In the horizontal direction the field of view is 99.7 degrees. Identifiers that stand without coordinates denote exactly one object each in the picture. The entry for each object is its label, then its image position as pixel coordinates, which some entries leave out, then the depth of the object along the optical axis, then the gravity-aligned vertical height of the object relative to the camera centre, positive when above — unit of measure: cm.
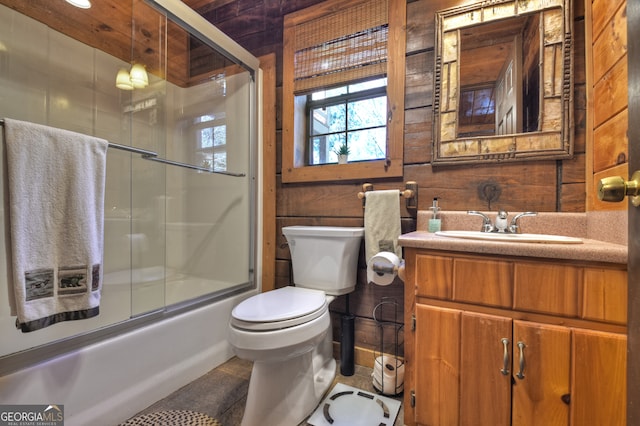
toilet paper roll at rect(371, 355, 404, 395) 125 -78
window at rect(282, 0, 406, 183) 146 +74
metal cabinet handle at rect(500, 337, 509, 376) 82 -45
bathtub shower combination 103 +10
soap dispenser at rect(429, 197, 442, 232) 127 -5
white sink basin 86 -9
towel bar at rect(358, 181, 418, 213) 135 +8
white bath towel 82 -4
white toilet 99 -46
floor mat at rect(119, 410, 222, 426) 104 -82
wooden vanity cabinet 73 -40
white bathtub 91 -66
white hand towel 135 -6
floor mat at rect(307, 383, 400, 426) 109 -85
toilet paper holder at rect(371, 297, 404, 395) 130 -68
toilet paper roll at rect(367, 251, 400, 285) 115 -24
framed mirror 117 +60
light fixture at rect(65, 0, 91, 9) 149 +115
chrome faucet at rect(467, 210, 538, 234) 115 -5
